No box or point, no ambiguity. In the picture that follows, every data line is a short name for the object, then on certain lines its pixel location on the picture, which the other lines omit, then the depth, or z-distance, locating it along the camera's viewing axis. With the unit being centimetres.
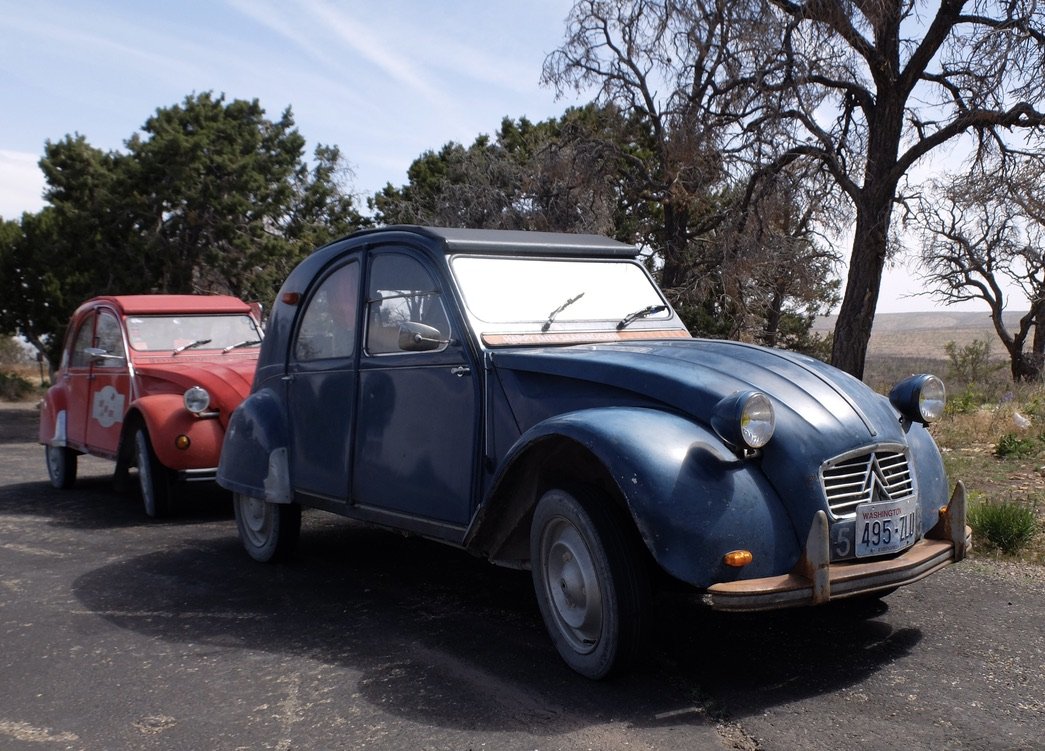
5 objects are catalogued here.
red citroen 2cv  791
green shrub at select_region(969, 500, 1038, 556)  594
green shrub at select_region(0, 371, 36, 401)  2533
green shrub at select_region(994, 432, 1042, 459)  910
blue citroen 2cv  363
